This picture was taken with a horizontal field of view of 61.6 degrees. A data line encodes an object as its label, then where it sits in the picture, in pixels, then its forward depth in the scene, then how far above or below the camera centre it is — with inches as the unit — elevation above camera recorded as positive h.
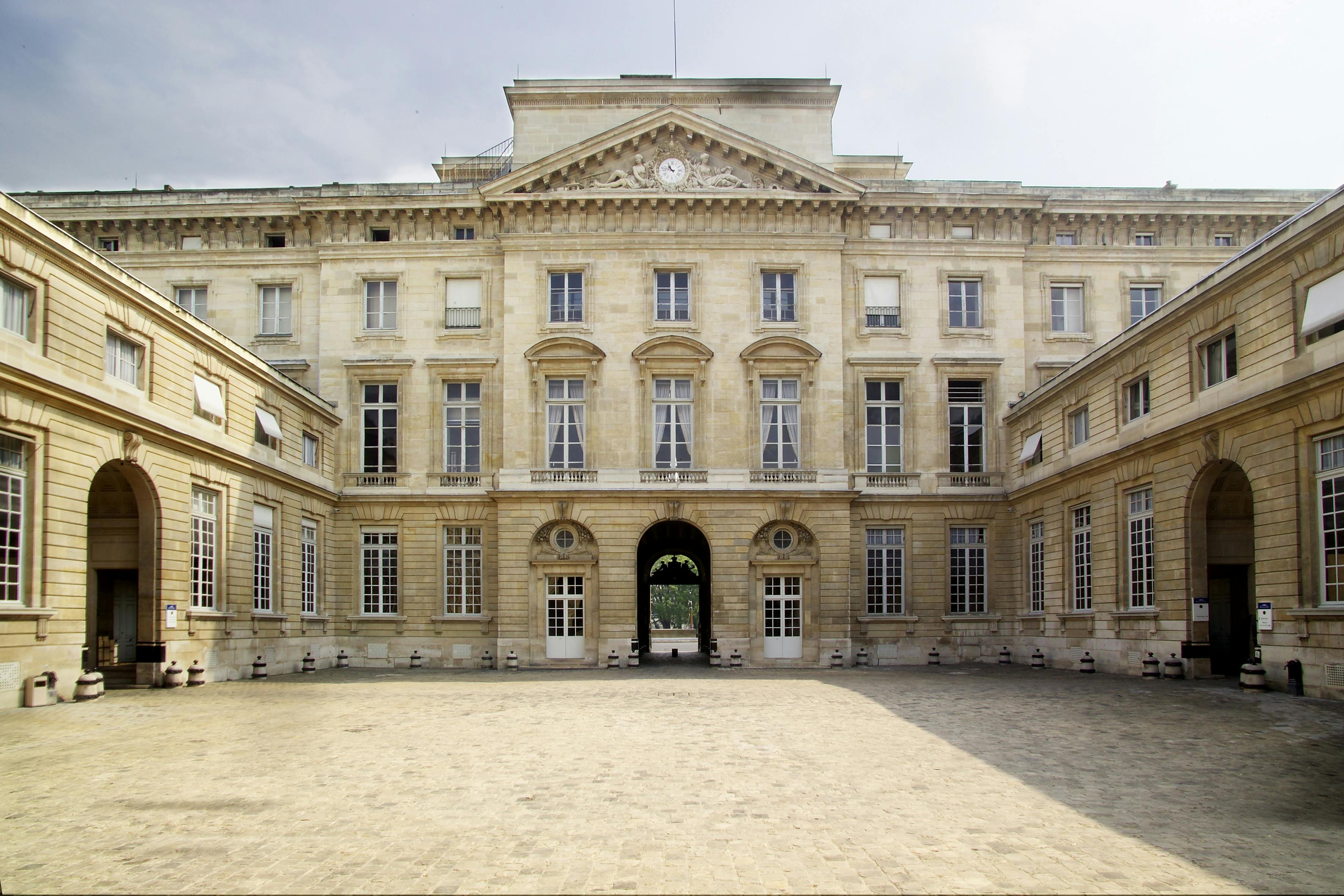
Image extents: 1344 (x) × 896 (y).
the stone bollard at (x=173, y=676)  1018.7 -136.8
